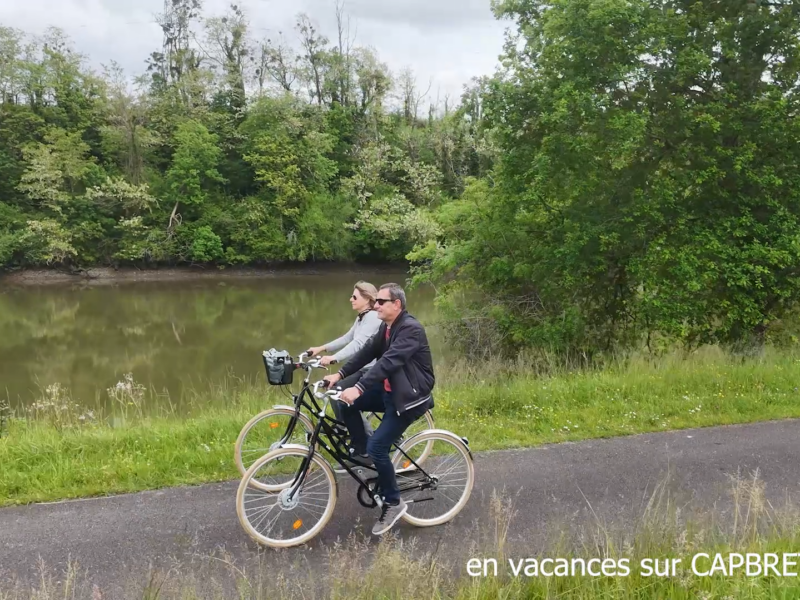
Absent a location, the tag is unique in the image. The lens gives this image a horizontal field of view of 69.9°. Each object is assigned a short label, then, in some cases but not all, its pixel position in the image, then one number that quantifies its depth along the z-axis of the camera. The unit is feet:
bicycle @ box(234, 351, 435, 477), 14.23
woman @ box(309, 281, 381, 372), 15.29
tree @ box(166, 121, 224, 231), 120.98
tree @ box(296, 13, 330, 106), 142.61
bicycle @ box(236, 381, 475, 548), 12.88
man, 12.51
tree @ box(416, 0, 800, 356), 35.70
